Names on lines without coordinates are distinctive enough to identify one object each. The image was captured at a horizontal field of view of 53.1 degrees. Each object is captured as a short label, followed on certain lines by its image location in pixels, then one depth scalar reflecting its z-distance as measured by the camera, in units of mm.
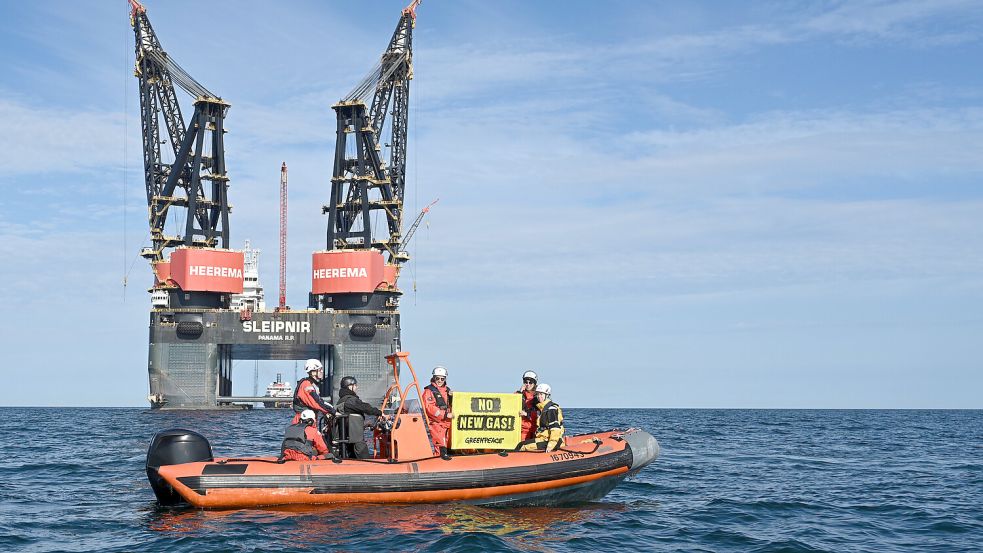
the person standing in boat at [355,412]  16141
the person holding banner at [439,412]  16484
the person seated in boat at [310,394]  16203
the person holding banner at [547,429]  16844
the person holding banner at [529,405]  17281
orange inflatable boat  14844
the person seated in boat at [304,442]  15719
